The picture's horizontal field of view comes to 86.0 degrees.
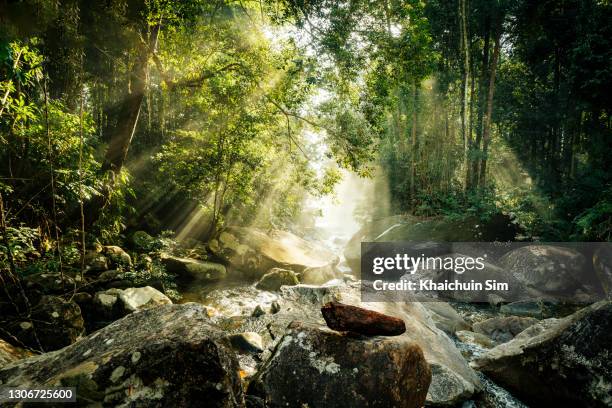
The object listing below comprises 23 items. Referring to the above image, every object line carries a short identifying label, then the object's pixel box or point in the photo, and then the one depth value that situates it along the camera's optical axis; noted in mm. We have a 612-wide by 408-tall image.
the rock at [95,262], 8180
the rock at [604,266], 9556
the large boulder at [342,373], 3273
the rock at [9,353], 3809
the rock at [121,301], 6762
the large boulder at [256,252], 12320
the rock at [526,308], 8844
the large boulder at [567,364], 4043
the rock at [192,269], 10484
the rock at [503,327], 6961
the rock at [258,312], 7567
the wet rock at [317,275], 12016
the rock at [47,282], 6297
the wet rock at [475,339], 6664
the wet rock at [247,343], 5645
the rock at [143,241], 10430
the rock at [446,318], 7256
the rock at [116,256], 8969
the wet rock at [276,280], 10945
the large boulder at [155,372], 2344
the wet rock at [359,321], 3680
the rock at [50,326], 4926
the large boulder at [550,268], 10055
